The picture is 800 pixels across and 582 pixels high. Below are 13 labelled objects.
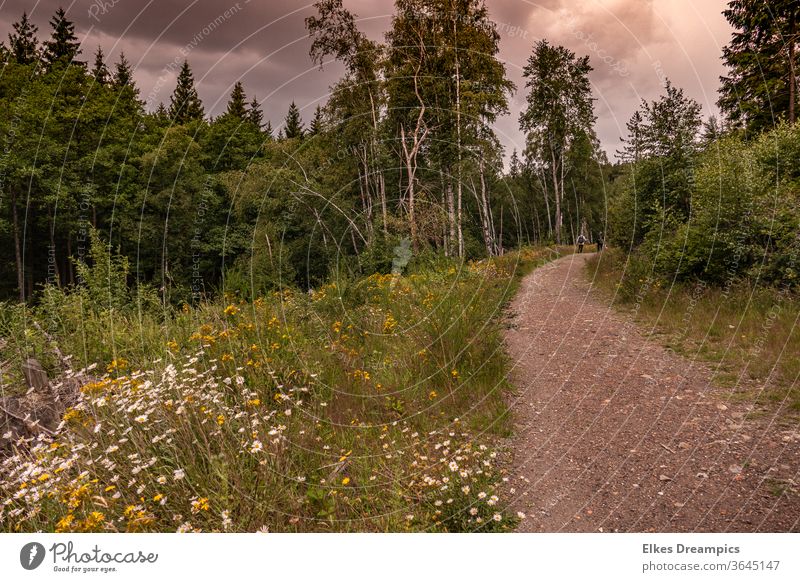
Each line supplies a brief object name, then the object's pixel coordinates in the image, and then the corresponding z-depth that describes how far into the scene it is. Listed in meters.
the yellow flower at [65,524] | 2.39
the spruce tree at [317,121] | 23.60
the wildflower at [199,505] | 2.50
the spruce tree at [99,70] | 33.88
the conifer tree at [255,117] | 47.03
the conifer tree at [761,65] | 14.64
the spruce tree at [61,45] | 33.47
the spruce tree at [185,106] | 41.62
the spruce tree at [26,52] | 33.27
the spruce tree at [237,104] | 49.00
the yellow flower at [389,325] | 6.80
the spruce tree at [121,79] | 37.03
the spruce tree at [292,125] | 51.31
